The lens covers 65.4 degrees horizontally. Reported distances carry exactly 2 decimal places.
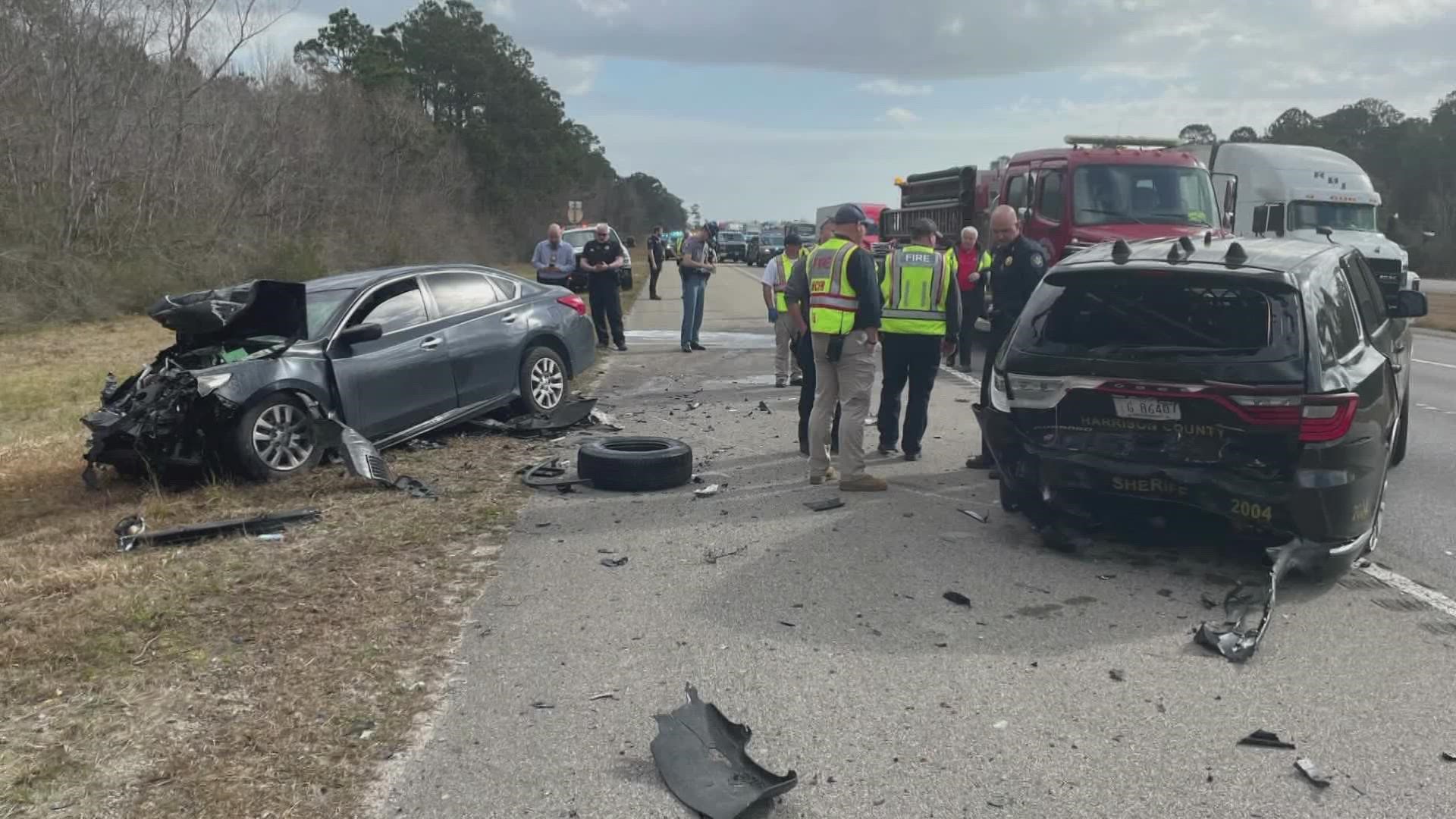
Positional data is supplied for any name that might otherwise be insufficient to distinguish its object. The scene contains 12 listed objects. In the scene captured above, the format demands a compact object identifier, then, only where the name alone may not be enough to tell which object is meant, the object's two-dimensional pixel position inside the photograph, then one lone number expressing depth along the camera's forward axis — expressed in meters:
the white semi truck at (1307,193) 19.16
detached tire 7.85
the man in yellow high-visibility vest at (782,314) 12.23
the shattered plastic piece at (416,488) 7.64
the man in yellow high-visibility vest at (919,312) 8.48
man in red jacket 12.96
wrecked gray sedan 7.54
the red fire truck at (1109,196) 14.27
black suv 5.29
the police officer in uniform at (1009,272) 8.61
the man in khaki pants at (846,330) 7.55
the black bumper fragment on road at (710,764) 3.50
